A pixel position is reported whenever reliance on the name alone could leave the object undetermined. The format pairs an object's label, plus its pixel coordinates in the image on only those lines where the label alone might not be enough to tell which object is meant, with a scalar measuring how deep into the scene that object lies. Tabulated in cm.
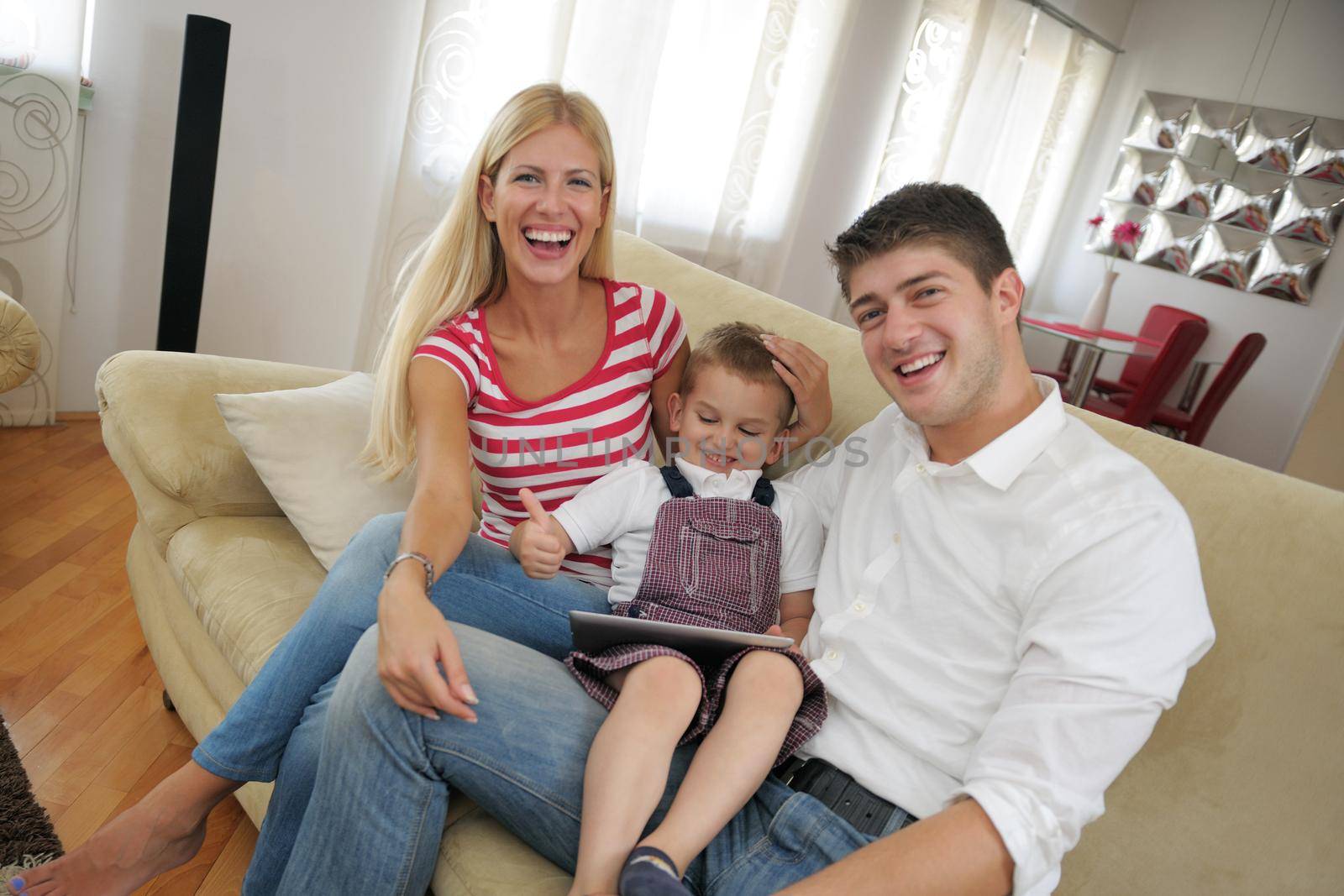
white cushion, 169
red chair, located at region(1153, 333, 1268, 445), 453
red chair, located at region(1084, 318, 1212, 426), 409
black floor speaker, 239
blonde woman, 124
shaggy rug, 140
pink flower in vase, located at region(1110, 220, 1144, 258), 458
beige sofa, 109
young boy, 99
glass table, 433
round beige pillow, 212
